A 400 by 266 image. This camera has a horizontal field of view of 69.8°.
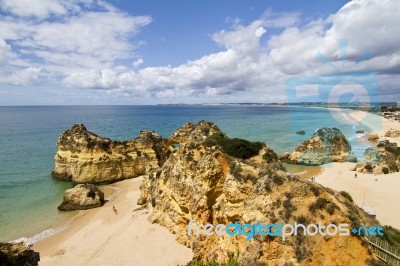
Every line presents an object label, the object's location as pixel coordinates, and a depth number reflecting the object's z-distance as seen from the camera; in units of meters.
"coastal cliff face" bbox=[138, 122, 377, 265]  10.70
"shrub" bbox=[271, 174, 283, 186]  12.77
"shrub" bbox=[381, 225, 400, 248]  13.33
